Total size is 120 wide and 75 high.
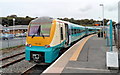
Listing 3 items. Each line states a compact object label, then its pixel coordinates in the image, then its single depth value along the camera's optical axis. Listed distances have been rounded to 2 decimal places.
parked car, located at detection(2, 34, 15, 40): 30.39
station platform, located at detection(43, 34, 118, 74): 5.53
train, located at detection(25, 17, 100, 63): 7.15
